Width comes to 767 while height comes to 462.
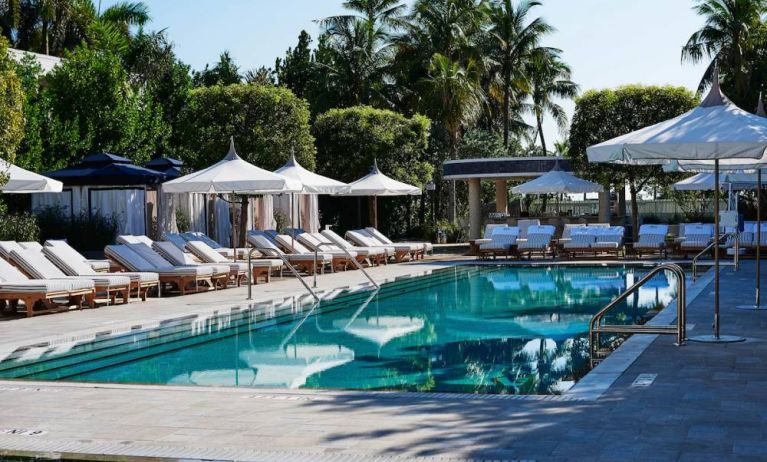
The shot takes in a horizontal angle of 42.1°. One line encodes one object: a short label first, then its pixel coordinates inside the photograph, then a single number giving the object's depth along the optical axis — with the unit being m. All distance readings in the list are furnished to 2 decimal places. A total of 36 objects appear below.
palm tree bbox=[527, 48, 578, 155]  51.28
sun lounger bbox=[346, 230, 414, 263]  26.38
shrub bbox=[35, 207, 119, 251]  24.86
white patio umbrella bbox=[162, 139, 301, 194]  18.72
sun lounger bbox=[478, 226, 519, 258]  26.67
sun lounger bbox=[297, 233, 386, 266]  24.18
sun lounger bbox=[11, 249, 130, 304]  14.77
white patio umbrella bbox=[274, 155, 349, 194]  22.98
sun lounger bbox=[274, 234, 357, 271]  23.11
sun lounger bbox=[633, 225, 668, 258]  25.38
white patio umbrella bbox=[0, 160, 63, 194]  16.11
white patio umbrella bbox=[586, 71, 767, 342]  9.79
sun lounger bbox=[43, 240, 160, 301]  15.59
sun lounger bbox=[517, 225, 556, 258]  26.58
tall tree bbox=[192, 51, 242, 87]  46.25
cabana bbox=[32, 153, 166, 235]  25.09
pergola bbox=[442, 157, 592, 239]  35.09
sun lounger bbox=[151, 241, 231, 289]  18.06
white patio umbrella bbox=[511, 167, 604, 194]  30.12
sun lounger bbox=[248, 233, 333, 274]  22.17
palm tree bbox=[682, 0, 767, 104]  37.56
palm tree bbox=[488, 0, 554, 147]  44.81
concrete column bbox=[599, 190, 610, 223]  33.90
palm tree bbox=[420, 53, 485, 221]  39.00
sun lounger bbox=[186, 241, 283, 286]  19.16
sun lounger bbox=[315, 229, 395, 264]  24.73
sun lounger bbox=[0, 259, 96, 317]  13.81
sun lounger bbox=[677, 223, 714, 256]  24.81
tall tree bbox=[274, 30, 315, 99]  46.25
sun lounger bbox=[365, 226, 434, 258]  27.70
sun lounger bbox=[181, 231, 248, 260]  21.53
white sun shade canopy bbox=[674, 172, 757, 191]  20.25
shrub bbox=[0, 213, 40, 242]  22.95
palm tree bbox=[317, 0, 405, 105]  43.31
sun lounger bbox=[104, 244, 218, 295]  17.19
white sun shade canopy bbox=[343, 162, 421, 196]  27.04
